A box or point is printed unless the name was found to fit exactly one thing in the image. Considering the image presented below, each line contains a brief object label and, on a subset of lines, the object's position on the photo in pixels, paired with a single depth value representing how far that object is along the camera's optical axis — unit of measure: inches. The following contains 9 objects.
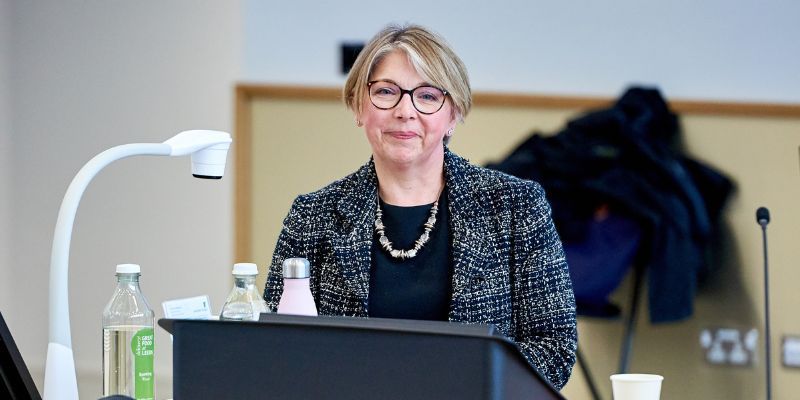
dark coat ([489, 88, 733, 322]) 349.4
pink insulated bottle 232.2
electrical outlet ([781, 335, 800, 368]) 365.6
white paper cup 232.7
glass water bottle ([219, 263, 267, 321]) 234.8
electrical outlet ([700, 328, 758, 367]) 369.0
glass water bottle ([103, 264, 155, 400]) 235.3
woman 245.9
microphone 277.6
